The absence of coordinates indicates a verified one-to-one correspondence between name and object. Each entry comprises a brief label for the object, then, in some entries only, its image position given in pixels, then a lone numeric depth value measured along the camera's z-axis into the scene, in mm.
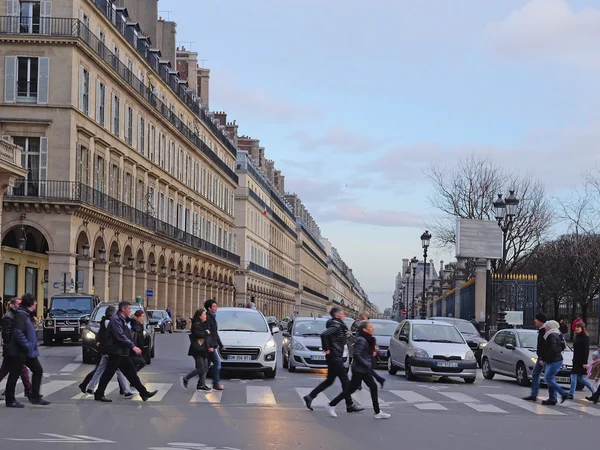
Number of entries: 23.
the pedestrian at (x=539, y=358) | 18859
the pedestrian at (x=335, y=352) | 15609
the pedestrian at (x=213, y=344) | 18906
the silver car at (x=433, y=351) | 23078
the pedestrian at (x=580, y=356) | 19656
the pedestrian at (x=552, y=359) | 18594
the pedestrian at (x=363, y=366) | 15000
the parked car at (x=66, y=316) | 37844
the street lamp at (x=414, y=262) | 78750
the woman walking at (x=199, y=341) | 18656
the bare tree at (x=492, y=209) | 61094
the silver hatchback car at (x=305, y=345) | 25453
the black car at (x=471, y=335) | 33600
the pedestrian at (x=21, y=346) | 15195
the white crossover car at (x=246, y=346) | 22297
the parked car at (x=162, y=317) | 57094
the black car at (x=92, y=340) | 27422
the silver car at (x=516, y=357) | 23172
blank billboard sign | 47250
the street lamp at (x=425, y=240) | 54250
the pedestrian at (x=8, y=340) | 15575
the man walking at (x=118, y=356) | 16266
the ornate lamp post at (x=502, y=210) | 35125
